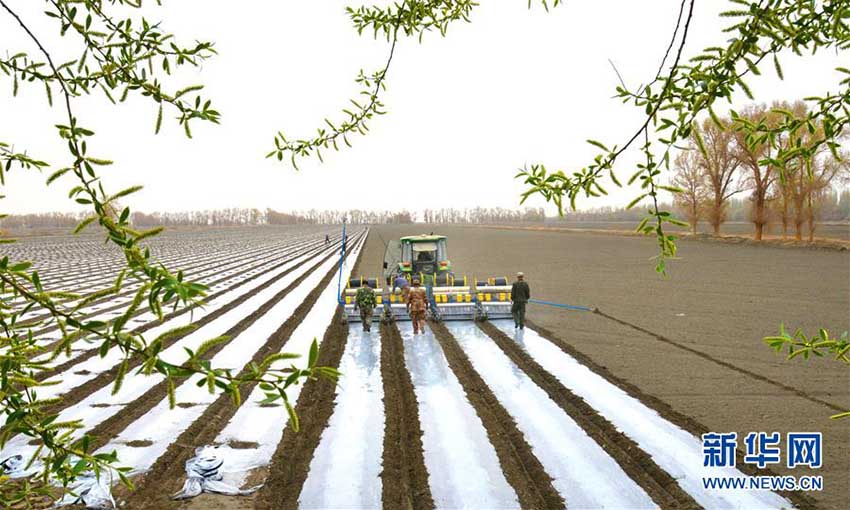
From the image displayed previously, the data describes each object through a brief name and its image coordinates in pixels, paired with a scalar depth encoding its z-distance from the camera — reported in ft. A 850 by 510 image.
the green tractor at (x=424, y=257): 73.77
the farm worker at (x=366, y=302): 55.21
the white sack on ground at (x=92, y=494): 22.58
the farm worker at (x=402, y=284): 60.59
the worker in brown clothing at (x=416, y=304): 53.78
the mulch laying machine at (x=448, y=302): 60.08
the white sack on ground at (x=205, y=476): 24.00
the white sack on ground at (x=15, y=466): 24.98
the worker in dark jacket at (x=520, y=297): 55.31
